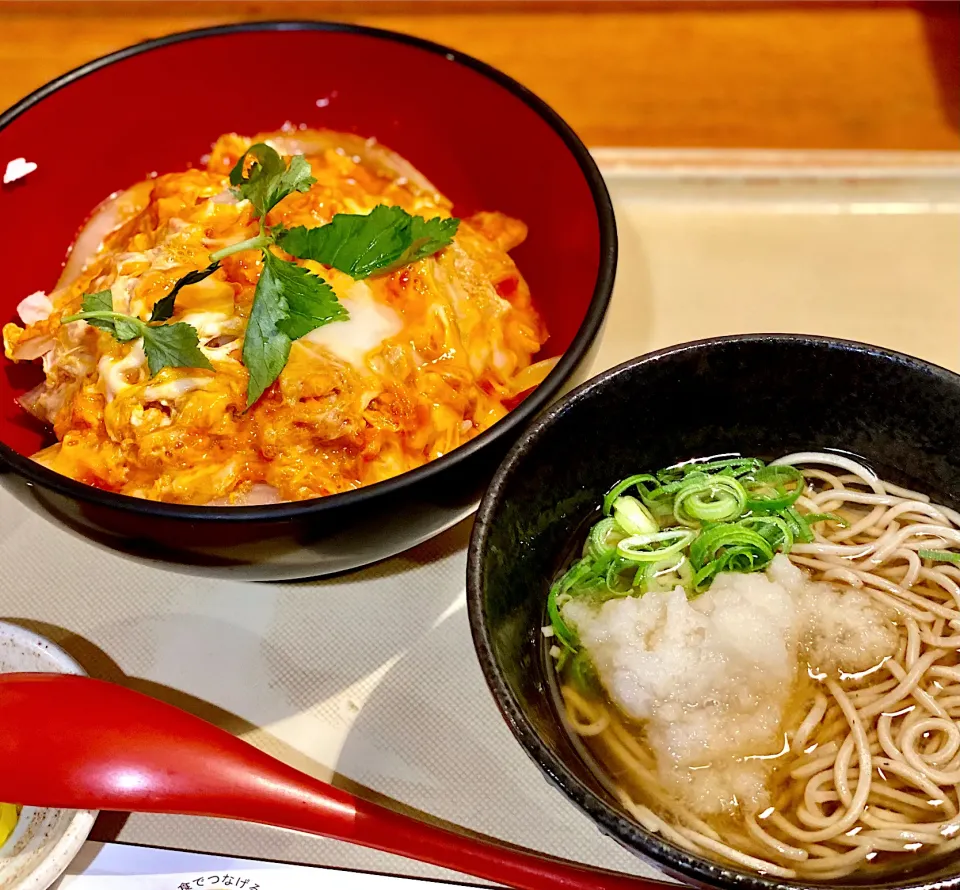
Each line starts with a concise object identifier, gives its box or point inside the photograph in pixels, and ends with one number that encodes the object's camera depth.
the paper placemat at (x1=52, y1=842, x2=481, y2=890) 0.26
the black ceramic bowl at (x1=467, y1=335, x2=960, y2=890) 0.26
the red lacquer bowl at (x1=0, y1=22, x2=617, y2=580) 0.28
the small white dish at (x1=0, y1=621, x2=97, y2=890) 0.25
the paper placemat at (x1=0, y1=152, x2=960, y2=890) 0.28
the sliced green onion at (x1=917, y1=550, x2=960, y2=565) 0.28
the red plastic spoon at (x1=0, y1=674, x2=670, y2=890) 0.25
